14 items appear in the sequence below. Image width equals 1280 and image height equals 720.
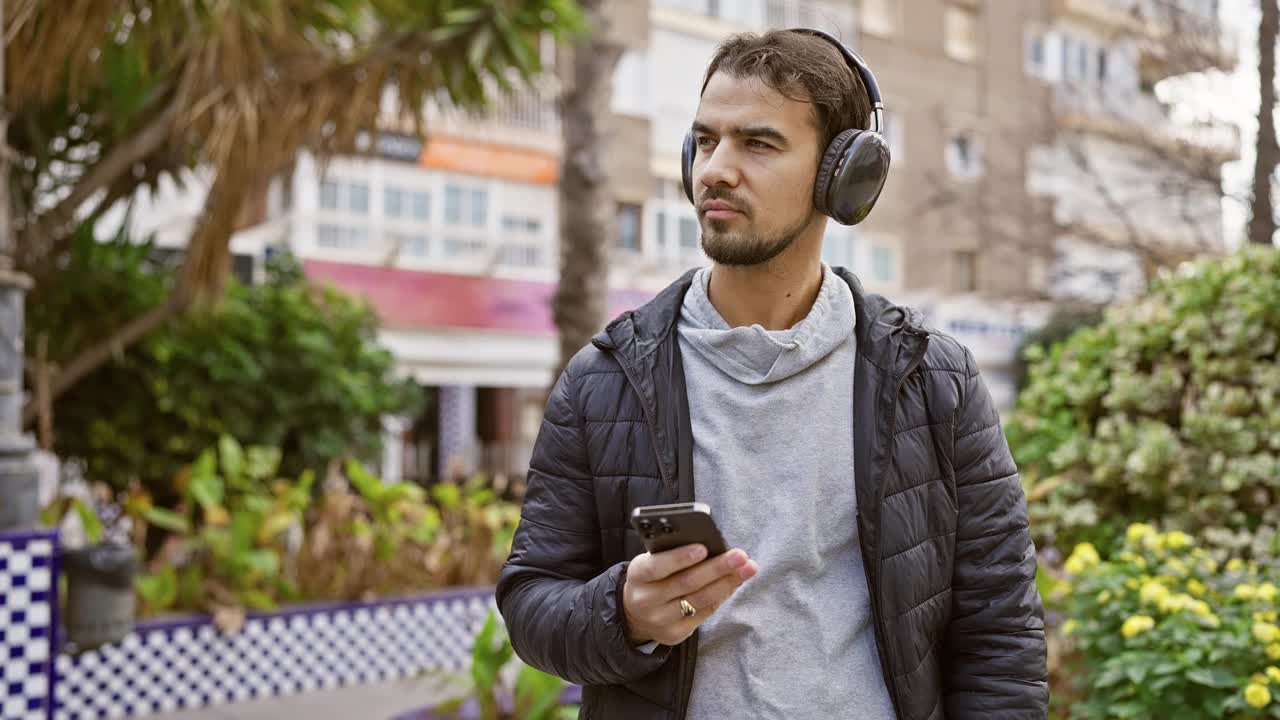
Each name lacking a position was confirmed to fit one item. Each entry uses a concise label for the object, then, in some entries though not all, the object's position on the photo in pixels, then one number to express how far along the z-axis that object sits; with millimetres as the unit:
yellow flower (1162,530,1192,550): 3506
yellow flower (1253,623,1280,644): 2863
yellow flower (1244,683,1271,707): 2758
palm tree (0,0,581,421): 6242
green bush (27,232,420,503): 8664
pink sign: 17000
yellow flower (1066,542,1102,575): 3619
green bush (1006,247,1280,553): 3986
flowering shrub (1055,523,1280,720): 2945
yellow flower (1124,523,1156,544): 3658
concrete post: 4789
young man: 1681
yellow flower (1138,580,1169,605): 3148
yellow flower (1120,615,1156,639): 3035
